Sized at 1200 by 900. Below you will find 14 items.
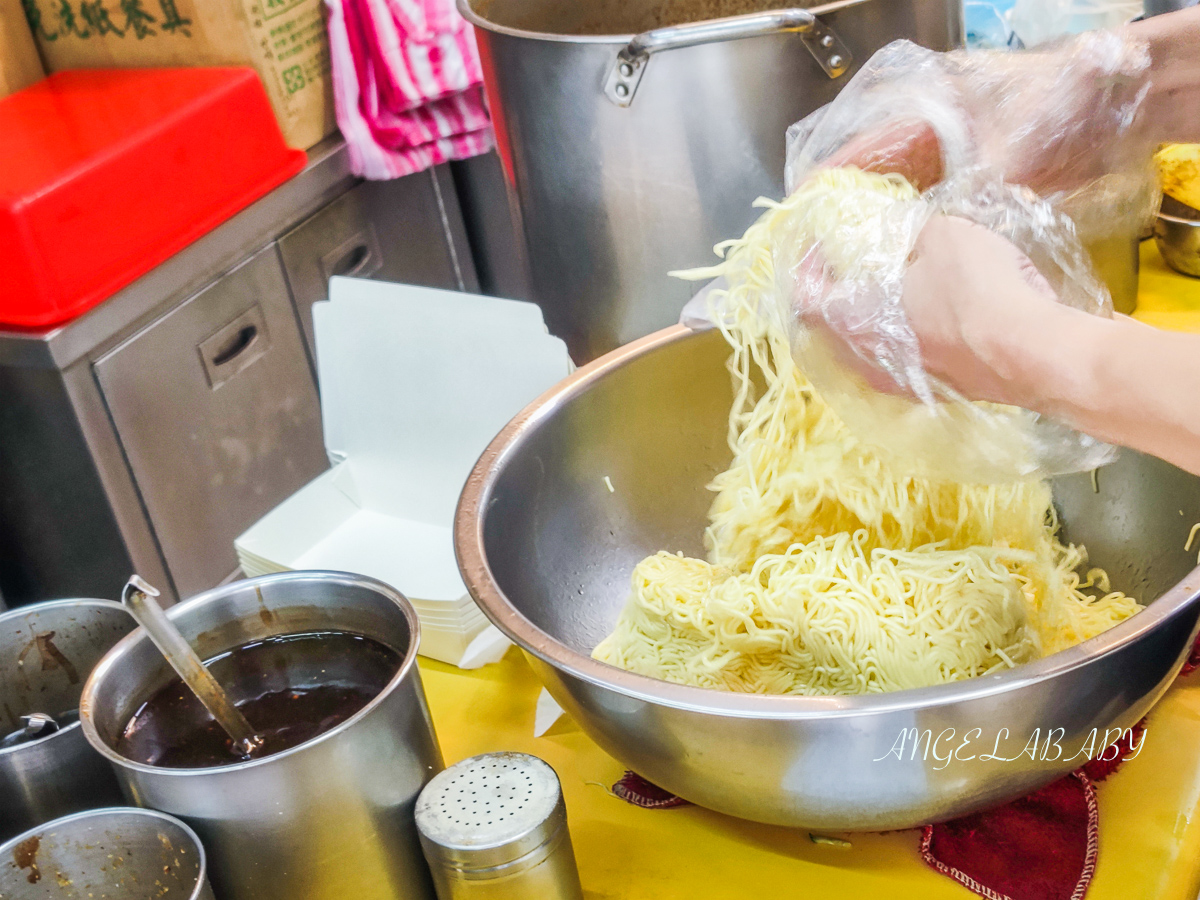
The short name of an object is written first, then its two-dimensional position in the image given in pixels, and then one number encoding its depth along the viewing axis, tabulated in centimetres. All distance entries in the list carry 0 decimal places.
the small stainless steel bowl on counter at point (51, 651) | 104
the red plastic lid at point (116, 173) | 158
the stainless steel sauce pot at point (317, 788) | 76
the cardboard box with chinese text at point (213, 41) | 187
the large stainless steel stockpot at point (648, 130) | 119
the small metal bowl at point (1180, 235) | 153
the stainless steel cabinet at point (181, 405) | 171
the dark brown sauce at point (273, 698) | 87
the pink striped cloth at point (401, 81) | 196
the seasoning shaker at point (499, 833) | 77
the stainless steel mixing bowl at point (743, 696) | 73
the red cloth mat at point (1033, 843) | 85
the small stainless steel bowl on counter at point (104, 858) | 77
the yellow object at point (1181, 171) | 149
